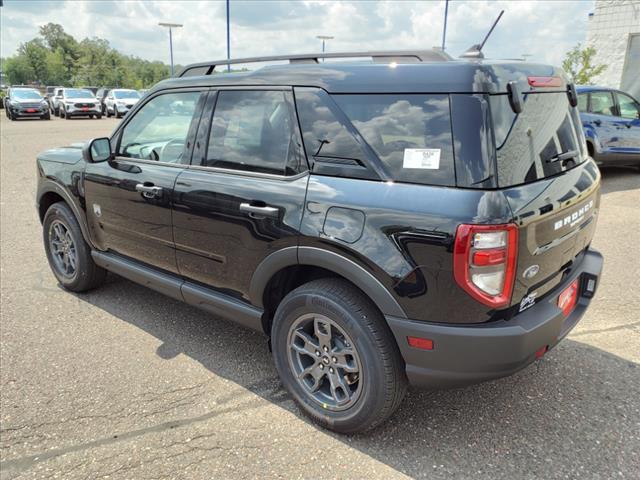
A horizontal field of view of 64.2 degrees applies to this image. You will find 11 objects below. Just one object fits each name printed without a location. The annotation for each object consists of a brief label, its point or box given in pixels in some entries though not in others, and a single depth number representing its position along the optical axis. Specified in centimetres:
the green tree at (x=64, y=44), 8781
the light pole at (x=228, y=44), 2613
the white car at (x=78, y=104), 2973
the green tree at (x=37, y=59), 8212
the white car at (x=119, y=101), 3077
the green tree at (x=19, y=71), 8375
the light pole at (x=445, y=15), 2101
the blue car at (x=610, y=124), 902
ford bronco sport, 214
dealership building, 1656
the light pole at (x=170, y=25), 3472
